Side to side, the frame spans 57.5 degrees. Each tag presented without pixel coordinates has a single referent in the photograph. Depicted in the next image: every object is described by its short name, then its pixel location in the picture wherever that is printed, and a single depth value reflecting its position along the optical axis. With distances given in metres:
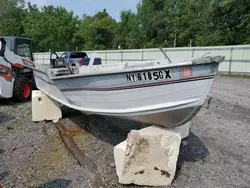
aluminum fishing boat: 2.90
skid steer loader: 6.45
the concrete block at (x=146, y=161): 2.93
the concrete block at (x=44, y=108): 5.43
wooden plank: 3.60
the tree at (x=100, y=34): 34.00
